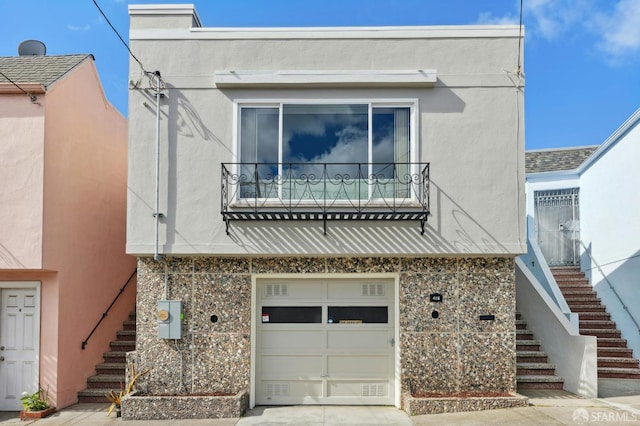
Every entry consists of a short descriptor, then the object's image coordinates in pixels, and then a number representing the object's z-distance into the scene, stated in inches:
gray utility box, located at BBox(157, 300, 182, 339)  335.0
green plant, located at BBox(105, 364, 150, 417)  332.2
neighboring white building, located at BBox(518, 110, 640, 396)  372.5
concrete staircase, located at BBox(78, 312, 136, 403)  371.9
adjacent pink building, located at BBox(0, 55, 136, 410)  338.6
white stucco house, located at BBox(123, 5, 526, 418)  334.6
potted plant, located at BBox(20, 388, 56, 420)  333.2
